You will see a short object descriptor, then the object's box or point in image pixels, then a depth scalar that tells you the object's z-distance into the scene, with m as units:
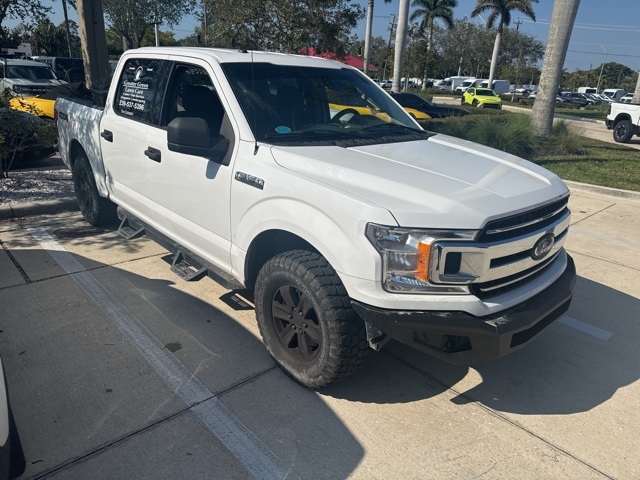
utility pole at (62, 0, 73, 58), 39.47
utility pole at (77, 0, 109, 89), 9.55
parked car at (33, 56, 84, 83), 20.32
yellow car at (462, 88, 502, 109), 32.28
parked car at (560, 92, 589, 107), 43.42
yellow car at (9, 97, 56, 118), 11.77
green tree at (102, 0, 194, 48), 33.38
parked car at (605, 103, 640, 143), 16.08
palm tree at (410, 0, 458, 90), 47.05
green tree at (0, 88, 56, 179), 6.90
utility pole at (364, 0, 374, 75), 27.15
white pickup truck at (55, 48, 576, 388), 2.56
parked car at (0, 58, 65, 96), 15.38
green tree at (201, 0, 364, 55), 12.14
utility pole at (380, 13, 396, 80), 66.56
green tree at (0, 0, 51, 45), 10.95
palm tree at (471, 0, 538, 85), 42.59
